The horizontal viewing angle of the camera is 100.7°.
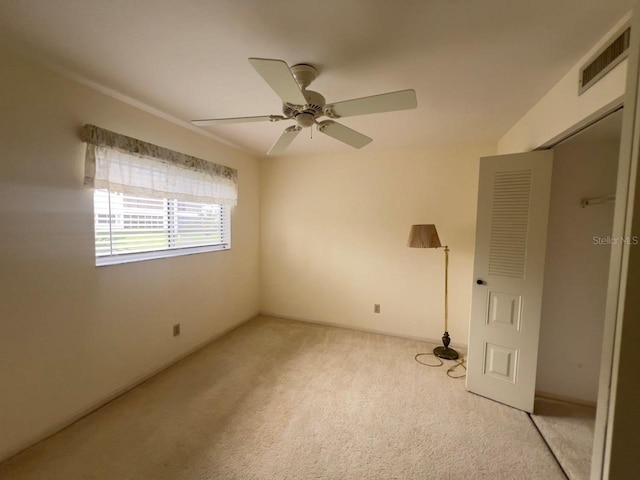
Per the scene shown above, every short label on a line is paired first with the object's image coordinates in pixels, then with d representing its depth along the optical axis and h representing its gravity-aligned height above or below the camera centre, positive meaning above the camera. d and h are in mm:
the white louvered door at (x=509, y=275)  1971 -347
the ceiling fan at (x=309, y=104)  1171 +649
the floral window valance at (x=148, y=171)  1916 +439
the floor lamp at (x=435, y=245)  2732 -179
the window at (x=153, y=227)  2074 -68
